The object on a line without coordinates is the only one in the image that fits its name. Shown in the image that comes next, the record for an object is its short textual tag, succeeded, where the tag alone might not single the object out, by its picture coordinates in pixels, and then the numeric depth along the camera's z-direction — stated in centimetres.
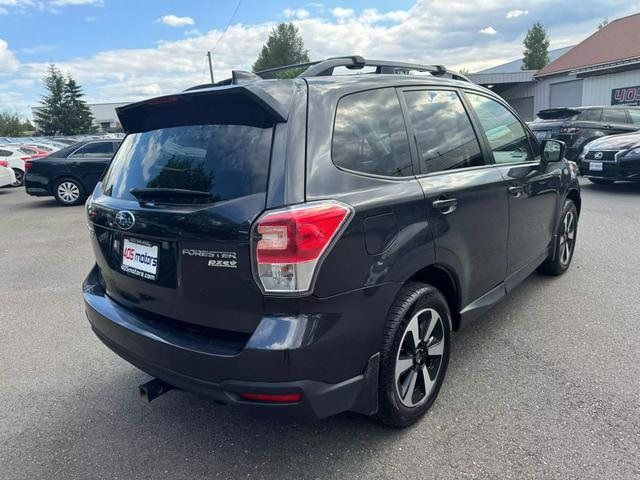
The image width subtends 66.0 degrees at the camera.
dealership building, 2266
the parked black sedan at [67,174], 1179
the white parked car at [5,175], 1531
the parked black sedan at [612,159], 911
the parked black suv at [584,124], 1170
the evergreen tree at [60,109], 5288
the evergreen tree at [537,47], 5453
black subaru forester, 200
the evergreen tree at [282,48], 6606
